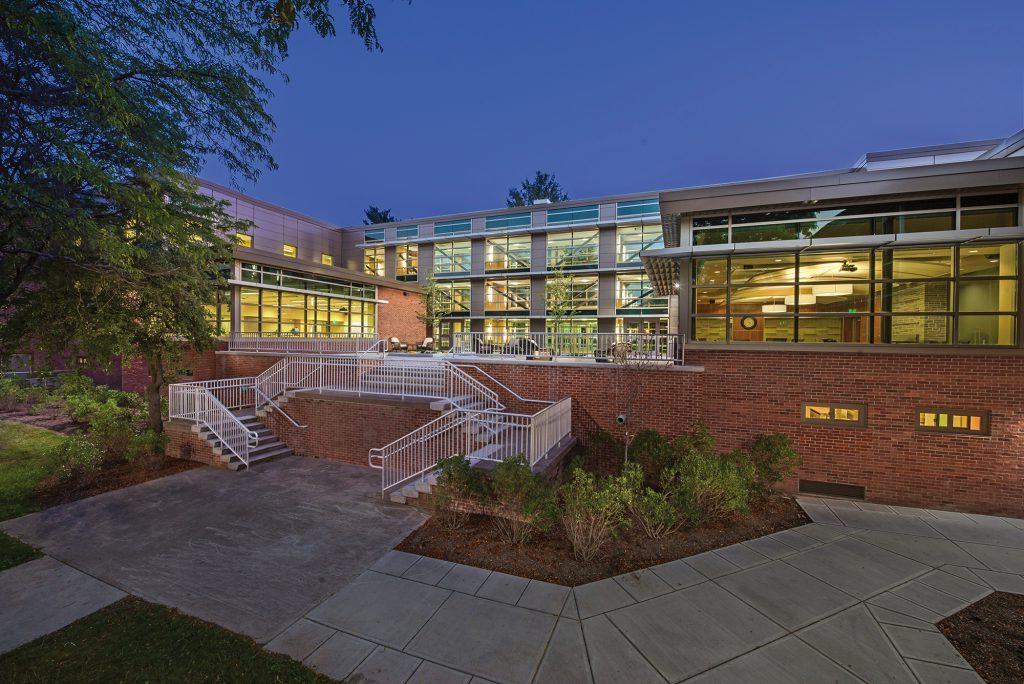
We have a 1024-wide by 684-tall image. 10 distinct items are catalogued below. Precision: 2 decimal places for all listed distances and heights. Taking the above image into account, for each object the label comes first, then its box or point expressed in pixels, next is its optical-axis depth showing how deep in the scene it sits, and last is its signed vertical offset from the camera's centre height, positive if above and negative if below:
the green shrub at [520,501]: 6.11 -2.66
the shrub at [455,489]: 6.86 -2.72
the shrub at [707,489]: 6.80 -2.66
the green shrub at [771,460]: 8.10 -2.59
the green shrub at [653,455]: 8.33 -2.53
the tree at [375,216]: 53.47 +16.89
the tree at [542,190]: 44.75 +17.45
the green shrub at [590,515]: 5.84 -2.73
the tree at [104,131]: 4.92 +3.14
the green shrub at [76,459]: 8.92 -3.07
